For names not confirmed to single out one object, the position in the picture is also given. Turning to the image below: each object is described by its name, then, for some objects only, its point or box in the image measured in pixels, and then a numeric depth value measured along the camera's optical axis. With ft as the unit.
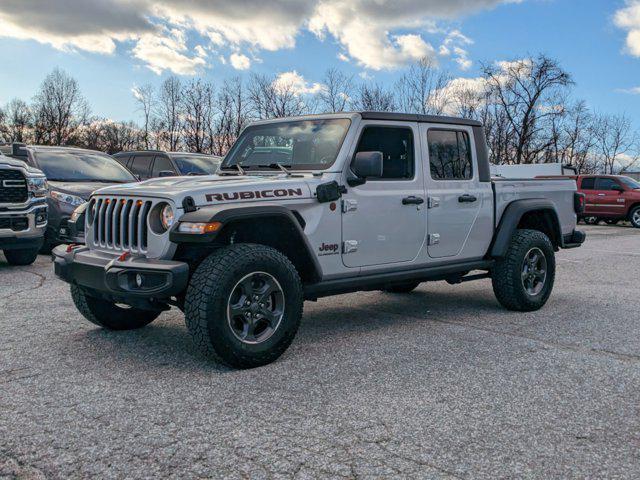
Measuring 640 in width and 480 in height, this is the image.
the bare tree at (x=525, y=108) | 147.33
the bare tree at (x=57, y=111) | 180.65
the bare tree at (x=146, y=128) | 156.04
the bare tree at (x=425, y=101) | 110.22
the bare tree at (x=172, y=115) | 154.51
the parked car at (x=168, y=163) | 39.88
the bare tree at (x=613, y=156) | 203.82
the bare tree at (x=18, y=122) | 183.52
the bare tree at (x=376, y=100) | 110.32
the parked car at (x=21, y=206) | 26.73
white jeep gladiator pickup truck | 13.38
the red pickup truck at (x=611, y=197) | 68.90
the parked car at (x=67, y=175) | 30.50
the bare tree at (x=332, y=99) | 110.63
